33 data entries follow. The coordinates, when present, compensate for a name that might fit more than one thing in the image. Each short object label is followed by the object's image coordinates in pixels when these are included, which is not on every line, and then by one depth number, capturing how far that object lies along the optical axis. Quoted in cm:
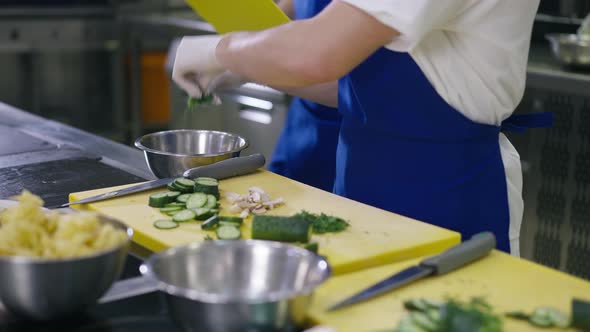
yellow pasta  149
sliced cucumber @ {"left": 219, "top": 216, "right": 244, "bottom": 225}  178
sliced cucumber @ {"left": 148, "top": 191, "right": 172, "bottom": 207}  186
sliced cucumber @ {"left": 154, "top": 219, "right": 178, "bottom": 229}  177
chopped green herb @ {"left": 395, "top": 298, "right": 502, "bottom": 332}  142
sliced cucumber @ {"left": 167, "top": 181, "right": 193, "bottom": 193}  190
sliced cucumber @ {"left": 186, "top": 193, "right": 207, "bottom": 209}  184
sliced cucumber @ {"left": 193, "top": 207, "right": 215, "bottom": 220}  180
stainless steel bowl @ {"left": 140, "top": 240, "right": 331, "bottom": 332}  143
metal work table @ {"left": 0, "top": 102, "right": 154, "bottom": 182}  217
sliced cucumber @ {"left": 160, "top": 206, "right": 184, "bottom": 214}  184
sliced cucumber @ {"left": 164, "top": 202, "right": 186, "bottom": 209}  185
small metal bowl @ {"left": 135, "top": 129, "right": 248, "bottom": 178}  204
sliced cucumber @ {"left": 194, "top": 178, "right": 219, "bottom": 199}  189
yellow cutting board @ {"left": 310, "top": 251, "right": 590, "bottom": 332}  151
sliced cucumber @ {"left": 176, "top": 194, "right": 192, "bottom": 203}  186
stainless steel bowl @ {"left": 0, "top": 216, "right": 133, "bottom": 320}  145
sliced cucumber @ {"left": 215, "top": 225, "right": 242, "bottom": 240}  172
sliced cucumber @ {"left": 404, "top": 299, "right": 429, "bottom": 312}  151
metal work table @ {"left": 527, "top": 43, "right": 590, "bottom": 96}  297
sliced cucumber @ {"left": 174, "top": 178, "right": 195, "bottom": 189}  190
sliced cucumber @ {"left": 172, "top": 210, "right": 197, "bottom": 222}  180
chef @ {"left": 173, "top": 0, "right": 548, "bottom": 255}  189
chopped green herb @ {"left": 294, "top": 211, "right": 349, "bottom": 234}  178
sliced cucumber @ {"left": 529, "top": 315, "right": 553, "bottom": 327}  150
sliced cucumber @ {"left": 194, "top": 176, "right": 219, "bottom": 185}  192
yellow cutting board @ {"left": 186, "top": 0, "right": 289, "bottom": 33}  212
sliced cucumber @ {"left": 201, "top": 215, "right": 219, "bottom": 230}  177
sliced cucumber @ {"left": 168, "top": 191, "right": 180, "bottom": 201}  188
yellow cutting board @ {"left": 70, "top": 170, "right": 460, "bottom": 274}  170
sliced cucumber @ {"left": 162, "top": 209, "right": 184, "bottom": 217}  183
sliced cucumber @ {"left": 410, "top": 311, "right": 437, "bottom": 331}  144
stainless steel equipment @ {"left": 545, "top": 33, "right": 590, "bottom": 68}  305
